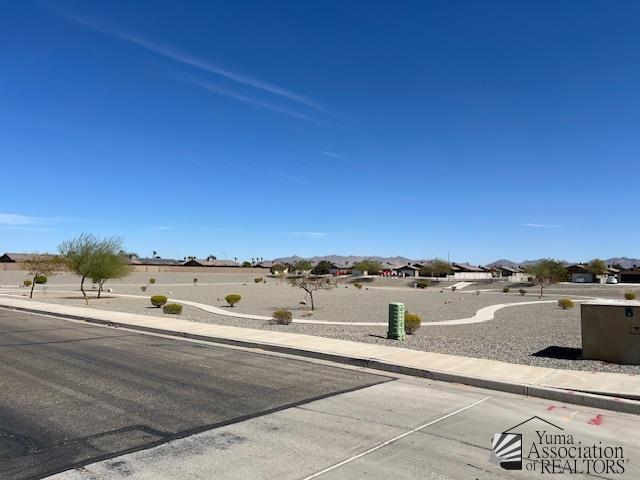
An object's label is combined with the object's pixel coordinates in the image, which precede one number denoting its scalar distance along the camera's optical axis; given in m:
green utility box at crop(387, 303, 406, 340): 16.34
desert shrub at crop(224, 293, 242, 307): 31.73
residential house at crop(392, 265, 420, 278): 150.27
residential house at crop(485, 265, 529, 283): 98.66
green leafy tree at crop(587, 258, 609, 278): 115.79
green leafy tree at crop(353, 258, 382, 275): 143.12
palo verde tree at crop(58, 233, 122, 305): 40.25
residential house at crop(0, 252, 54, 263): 104.62
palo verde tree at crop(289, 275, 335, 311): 33.97
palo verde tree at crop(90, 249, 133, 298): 40.78
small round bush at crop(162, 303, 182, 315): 25.38
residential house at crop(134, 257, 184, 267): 174.93
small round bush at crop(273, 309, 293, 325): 20.83
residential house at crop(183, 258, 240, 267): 157.88
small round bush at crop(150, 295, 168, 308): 30.78
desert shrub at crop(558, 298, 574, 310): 34.25
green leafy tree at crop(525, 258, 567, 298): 69.81
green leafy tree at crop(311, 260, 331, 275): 156.60
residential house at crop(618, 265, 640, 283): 114.31
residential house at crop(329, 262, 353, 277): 166.73
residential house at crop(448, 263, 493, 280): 128.69
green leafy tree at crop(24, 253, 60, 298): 38.96
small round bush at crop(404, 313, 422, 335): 18.61
